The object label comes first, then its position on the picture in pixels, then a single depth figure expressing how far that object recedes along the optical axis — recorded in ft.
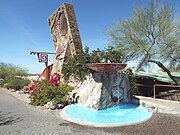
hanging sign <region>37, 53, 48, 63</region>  29.19
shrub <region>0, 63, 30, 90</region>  48.47
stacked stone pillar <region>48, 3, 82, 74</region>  25.70
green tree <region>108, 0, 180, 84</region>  28.50
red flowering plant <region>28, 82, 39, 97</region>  23.80
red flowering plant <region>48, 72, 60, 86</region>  24.88
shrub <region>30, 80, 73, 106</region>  22.46
